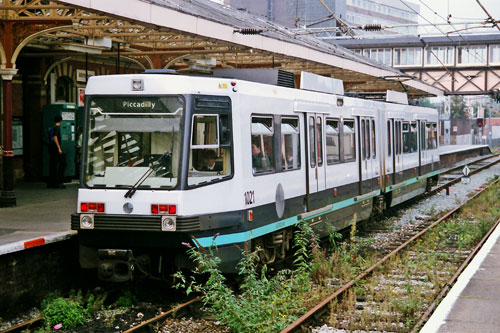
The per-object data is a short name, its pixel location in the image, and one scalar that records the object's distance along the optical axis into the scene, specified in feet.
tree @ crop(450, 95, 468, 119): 319.06
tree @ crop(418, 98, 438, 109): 342.19
